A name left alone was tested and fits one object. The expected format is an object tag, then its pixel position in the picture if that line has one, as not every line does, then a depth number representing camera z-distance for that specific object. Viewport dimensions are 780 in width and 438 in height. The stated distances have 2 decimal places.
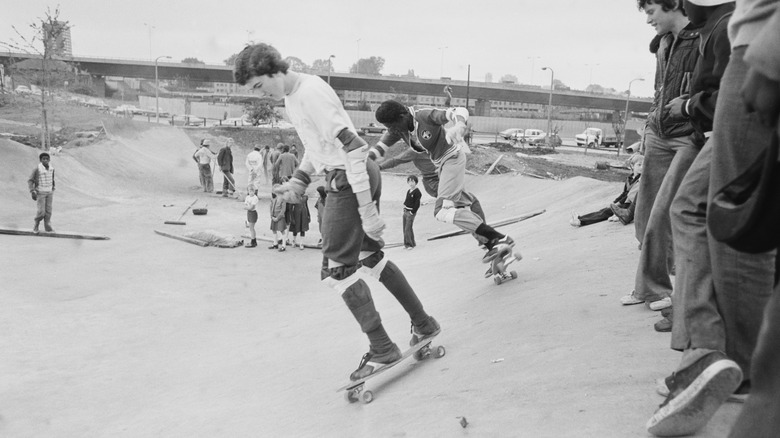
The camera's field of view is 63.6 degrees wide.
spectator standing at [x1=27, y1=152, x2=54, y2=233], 14.13
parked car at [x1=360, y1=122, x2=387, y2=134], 49.77
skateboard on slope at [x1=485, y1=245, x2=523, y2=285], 6.33
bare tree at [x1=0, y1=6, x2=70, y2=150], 26.55
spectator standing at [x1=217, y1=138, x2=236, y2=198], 23.36
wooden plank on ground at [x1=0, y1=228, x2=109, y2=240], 13.70
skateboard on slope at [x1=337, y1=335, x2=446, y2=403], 4.06
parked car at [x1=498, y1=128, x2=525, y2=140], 49.47
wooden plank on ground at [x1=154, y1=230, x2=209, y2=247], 13.82
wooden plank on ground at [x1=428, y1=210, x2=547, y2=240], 13.65
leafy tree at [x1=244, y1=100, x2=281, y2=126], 48.91
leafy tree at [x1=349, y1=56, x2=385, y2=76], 131.89
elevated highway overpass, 78.25
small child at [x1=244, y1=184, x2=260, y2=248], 14.00
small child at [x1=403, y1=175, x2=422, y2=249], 13.30
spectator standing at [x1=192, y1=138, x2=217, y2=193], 23.39
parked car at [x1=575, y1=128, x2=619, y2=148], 50.75
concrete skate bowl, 19.80
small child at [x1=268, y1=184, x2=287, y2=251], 13.68
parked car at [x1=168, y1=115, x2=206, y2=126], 49.79
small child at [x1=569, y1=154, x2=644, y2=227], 8.41
